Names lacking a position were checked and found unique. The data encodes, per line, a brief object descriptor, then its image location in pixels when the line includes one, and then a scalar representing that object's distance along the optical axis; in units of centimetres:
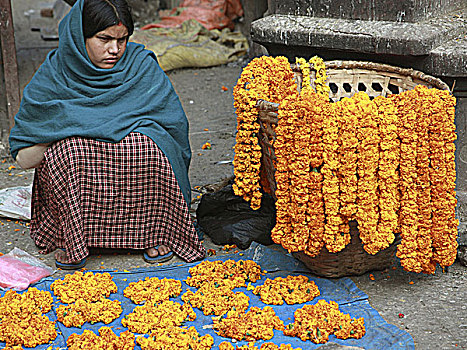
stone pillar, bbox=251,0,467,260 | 641
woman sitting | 659
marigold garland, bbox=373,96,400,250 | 546
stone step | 644
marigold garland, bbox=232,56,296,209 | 623
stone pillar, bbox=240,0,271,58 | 1461
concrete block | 670
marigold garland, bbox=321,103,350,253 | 545
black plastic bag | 724
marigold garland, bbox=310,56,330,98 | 711
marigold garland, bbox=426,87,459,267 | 554
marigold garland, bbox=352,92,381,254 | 543
